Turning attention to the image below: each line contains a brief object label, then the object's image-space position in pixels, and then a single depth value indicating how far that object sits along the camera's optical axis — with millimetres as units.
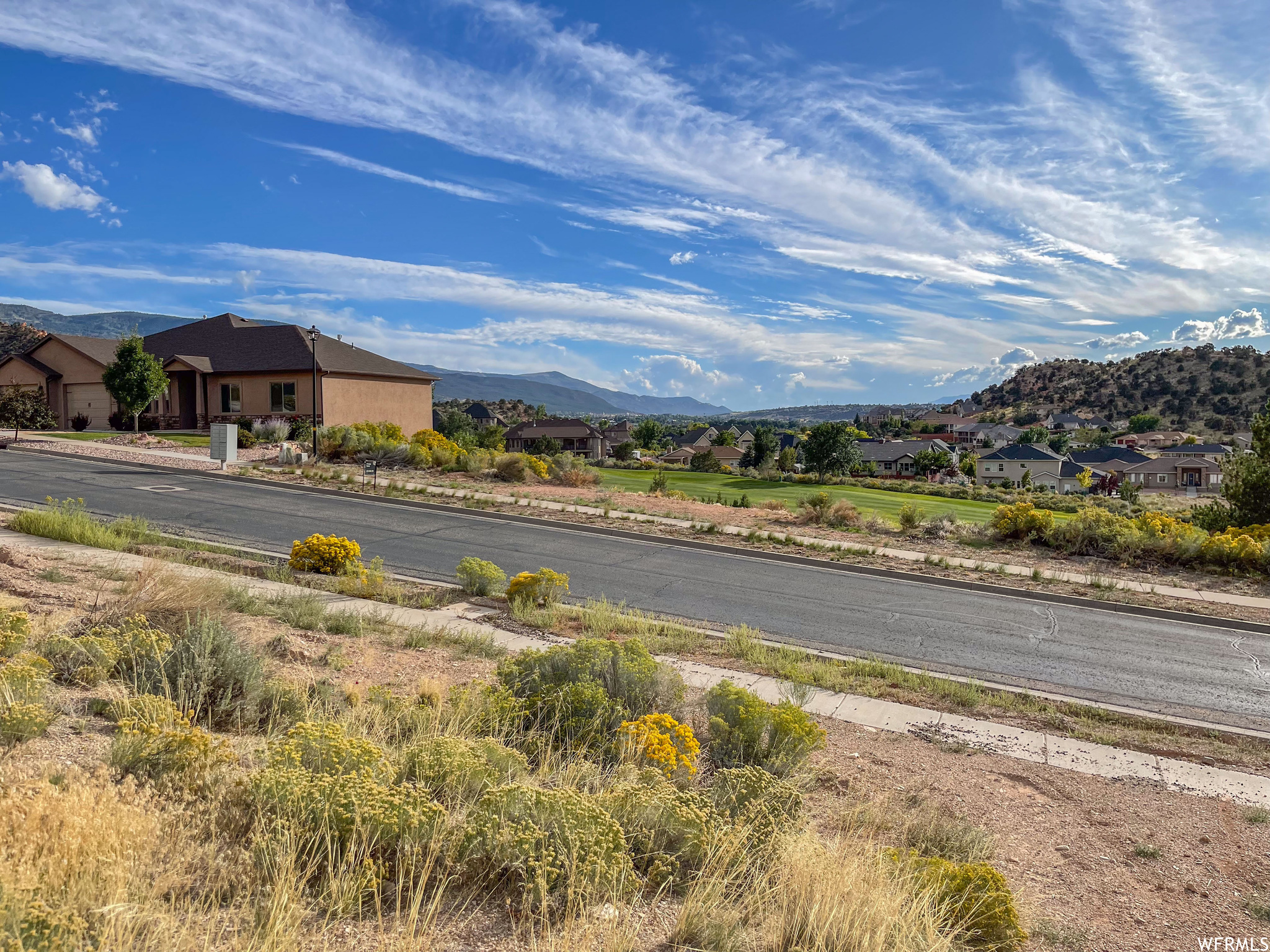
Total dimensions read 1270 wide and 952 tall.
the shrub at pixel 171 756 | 4088
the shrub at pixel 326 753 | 4188
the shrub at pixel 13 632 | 5840
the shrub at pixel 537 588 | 11164
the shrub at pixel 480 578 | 11914
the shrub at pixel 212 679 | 5656
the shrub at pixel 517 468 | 27547
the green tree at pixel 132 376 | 34031
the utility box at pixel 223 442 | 26750
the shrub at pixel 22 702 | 4379
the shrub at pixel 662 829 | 4168
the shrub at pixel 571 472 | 28344
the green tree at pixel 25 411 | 36375
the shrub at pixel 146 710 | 4730
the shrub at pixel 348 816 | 3652
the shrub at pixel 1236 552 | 16891
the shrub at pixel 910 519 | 20984
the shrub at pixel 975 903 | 3924
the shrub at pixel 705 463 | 69481
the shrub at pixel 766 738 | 5914
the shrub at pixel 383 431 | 32094
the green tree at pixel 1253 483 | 20359
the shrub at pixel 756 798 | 4625
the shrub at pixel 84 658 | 5859
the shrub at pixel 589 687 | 6164
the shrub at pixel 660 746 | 5340
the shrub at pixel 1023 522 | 19641
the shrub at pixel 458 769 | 4441
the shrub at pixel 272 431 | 33344
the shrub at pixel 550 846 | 3627
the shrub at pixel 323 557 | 12703
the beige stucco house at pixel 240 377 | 37906
